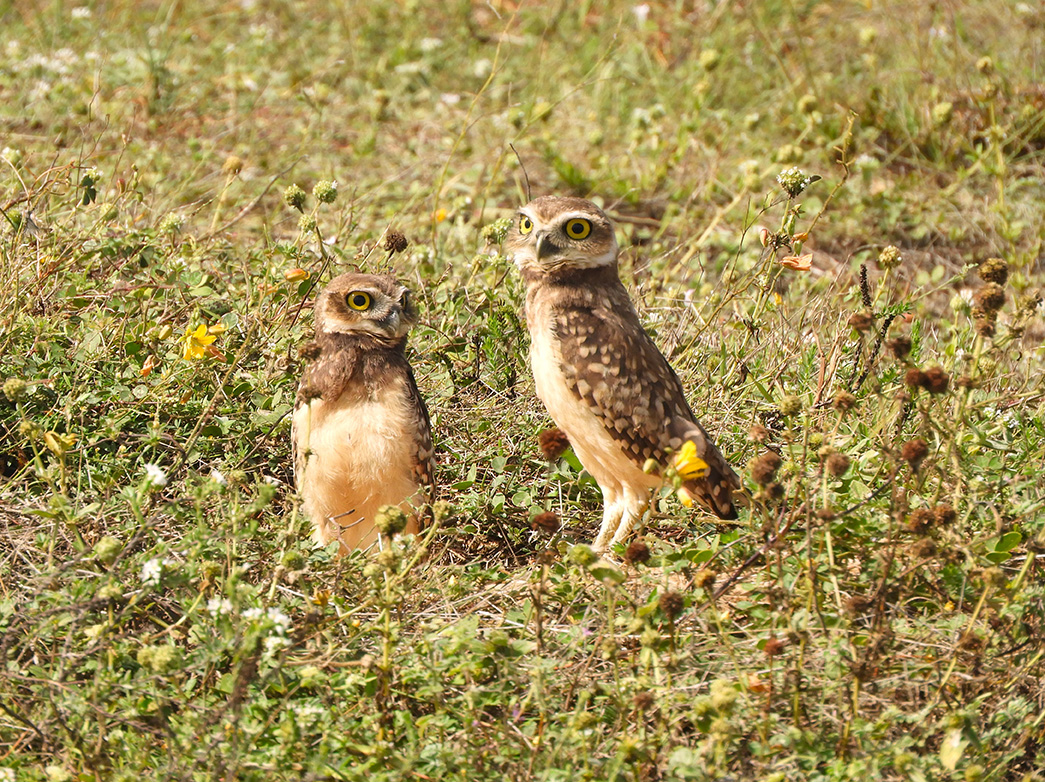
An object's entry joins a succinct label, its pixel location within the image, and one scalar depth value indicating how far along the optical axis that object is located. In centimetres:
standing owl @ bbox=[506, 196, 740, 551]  809
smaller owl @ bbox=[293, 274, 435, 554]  770
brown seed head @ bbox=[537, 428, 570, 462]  682
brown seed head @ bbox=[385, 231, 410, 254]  878
